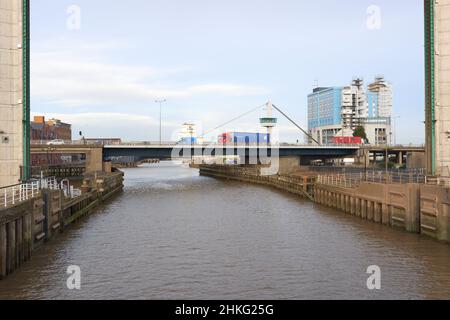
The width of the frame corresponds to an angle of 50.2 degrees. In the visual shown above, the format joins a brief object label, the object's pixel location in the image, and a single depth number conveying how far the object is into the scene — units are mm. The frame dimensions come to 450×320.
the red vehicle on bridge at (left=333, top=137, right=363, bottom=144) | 164125
